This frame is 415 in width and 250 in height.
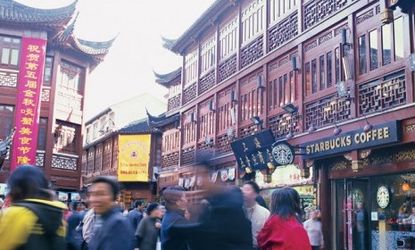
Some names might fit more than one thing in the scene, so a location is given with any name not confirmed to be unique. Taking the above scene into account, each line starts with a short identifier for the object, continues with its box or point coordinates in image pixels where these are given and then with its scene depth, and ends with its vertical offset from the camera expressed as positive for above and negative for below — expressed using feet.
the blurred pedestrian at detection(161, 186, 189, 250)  17.89 +0.28
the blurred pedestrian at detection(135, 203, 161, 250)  22.03 -0.87
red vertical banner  77.46 +15.37
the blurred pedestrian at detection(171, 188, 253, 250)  11.27 -0.29
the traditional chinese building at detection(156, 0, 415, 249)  36.52 +9.41
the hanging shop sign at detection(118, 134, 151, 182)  110.22 +11.17
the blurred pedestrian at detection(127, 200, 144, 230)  36.73 -0.25
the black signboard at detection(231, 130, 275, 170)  51.11 +6.44
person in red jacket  15.75 -0.33
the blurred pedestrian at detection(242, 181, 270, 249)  20.40 +0.26
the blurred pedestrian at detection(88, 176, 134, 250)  11.86 -0.21
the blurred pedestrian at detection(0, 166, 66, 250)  9.55 -0.10
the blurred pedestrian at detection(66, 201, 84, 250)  14.30 -0.80
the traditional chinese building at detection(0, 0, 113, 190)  78.74 +18.78
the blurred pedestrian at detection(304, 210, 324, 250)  39.91 -1.00
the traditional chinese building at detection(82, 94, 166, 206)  110.73 +14.76
